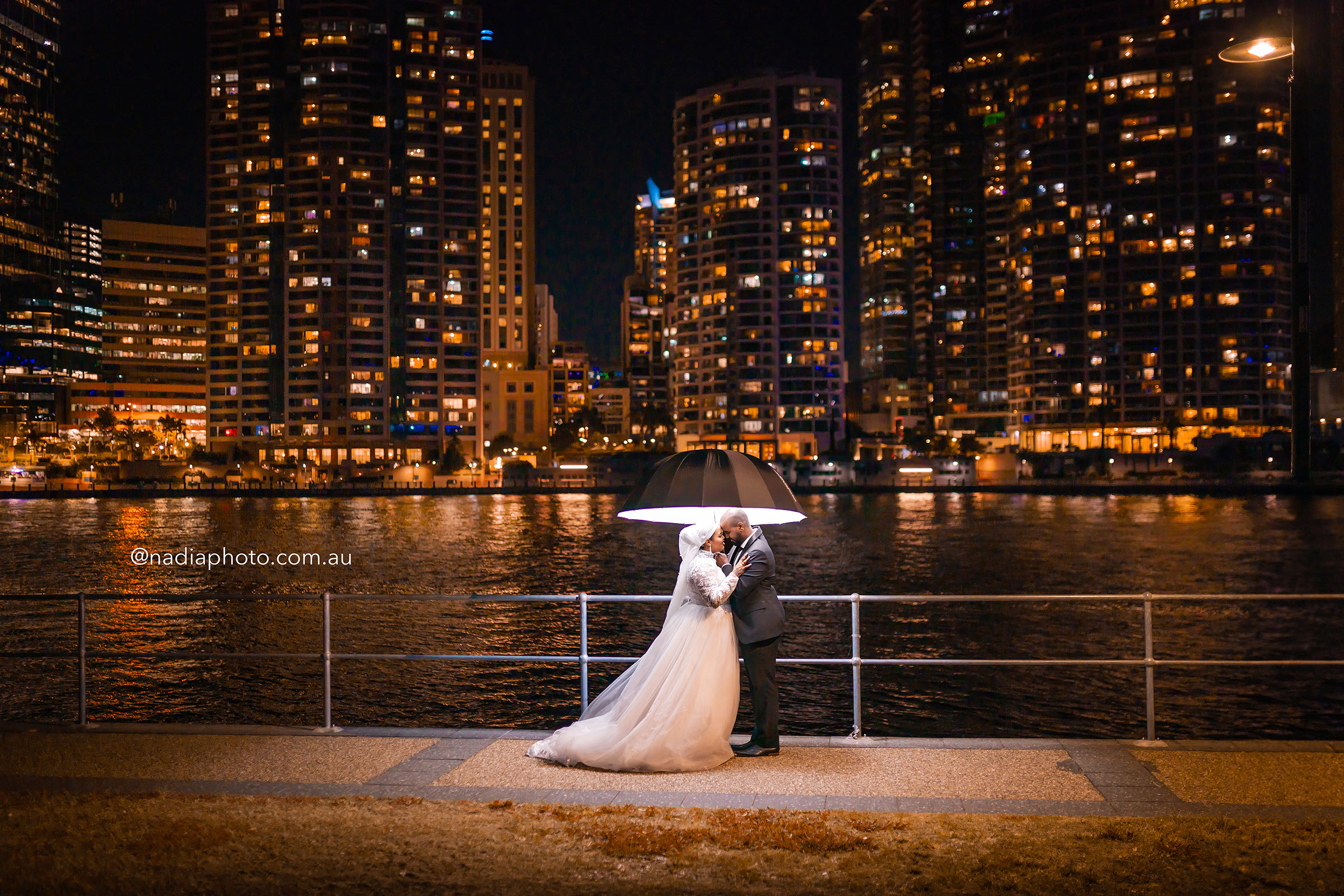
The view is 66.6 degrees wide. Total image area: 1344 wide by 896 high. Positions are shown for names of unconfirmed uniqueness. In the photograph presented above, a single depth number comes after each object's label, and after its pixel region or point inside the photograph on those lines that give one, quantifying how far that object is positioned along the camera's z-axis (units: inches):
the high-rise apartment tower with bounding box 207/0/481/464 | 7342.5
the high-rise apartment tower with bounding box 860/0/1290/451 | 7185.0
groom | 320.5
